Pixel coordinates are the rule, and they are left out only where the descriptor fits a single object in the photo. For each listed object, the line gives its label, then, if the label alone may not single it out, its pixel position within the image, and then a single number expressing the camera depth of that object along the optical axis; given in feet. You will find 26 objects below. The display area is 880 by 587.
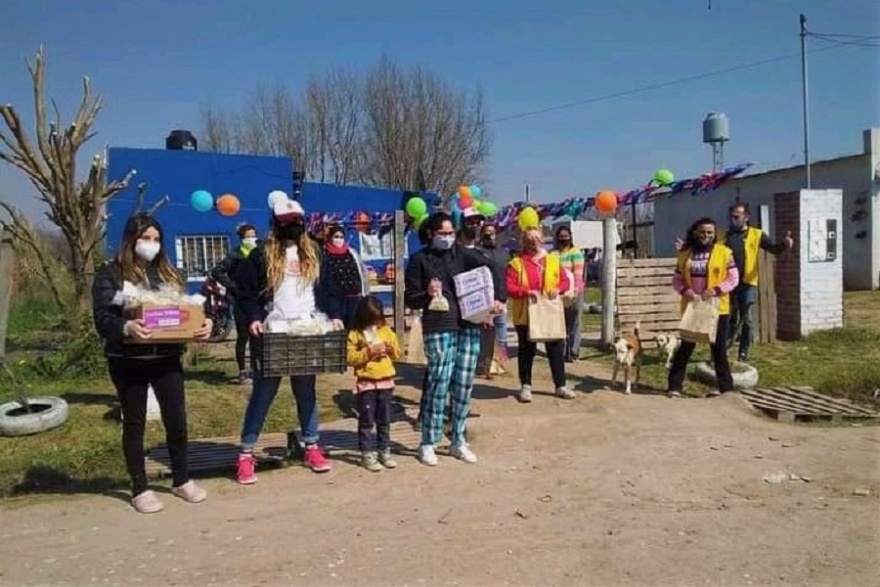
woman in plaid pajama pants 19.47
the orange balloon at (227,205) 57.16
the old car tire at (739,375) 28.32
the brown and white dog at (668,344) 31.53
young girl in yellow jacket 18.95
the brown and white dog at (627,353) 27.96
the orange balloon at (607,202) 44.21
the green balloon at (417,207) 53.47
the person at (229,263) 28.75
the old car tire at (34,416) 22.08
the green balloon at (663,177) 45.56
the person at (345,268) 27.02
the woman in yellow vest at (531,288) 26.17
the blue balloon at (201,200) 57.06
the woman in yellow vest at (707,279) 26.43
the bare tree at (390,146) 112.47
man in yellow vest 31.37
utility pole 75.00
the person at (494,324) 30.50
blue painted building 63.16
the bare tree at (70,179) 36.40
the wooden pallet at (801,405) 24.43
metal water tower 105.40
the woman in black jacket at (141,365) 15.93
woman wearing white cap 17.87
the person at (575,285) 32.07
